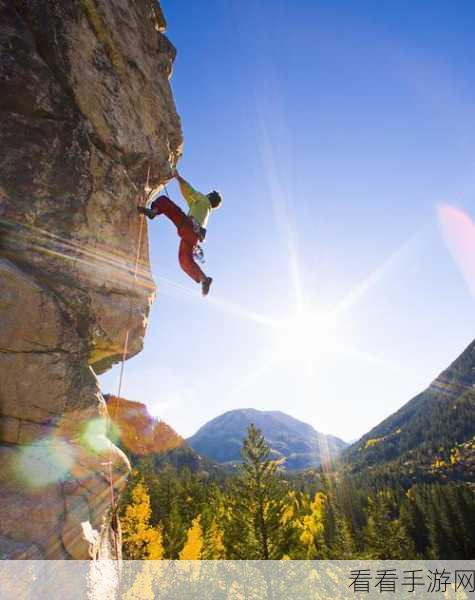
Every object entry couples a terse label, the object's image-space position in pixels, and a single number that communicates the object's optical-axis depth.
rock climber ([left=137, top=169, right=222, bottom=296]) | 9.34
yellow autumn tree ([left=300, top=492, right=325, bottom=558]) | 38.67
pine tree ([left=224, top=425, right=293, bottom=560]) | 20.98
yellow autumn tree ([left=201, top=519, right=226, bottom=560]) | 28.99
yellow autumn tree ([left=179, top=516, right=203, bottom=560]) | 26.84
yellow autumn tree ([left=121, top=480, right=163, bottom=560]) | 26.55
